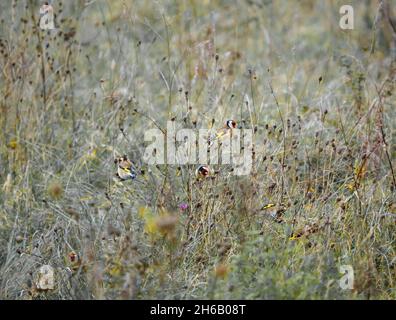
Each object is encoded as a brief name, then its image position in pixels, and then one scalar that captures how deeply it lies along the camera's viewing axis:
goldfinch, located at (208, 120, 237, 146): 7.17
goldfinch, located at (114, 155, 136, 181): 7.23
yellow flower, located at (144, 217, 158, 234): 5.77
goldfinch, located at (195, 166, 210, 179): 6.87
